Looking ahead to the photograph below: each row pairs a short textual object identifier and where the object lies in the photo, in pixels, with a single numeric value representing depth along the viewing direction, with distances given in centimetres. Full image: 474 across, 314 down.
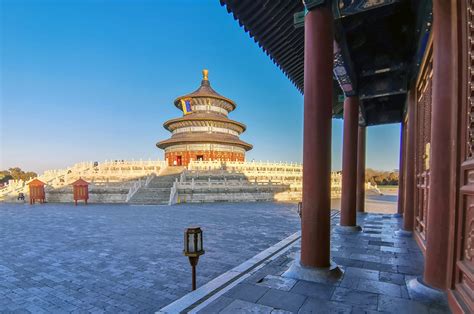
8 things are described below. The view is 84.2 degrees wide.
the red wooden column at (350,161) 797
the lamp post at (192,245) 411
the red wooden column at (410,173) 761
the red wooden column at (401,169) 1093
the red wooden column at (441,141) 332
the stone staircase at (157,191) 1909
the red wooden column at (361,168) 1245
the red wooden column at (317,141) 416
